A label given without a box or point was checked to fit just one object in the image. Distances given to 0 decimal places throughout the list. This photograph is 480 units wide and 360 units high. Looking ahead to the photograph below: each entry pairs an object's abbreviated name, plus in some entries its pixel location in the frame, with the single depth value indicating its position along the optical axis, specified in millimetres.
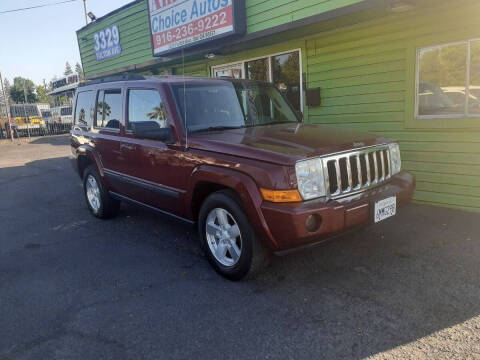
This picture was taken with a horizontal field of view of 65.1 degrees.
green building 5004
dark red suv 2936
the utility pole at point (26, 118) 23334
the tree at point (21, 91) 77025
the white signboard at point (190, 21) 7262
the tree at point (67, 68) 141138
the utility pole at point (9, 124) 20562
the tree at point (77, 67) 125125
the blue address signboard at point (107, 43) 11828
